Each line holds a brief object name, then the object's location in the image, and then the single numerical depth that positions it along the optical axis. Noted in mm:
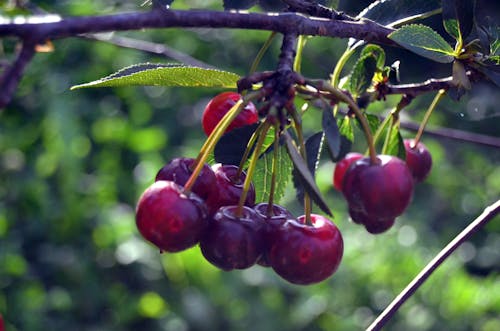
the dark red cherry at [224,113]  647
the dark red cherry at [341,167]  704
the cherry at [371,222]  642
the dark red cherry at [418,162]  703
